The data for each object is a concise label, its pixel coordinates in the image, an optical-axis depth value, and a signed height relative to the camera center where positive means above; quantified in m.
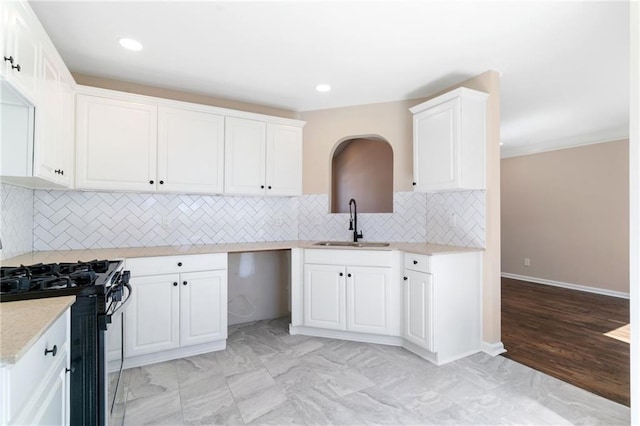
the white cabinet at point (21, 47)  1.50 +0.85
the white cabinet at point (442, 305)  2.59 -0.75
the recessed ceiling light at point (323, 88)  3.12 +1.26
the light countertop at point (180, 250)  2.30 -0.31
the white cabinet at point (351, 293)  2.92 -0.73
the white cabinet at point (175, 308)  2.49 -0.76
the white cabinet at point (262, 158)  3.19 +0.60
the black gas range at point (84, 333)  1.35 -0.52
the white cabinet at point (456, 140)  2.73 +0.67
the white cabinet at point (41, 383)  0.83 -0.52
